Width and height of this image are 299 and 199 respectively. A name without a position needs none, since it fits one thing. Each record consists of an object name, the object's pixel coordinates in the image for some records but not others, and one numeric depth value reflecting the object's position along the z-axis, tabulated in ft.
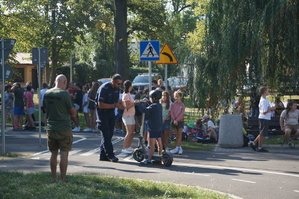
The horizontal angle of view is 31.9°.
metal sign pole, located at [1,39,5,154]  44.16
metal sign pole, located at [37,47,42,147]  49.65
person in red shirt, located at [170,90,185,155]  44.60
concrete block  49.29
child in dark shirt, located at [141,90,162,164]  38.73
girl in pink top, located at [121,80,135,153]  41.77
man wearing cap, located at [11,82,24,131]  65.10
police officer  39.32
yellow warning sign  50.63
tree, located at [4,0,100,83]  104.01
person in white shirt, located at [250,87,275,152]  46.91
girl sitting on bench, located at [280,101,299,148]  49.87
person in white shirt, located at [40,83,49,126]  62.65
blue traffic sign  47.11
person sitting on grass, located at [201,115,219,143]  53.98
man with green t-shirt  29.09
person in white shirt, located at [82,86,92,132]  64.40
